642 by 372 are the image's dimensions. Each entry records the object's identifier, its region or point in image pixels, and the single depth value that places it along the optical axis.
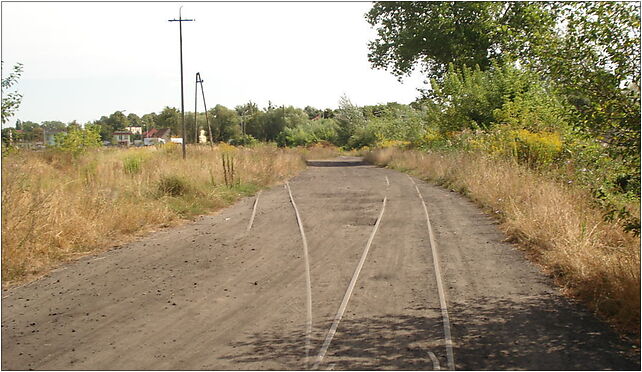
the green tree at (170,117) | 88.38
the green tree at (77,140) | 27.41
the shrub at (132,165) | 20.28
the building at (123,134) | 132.69
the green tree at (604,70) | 6.25
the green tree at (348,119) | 75.81
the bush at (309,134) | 83.75
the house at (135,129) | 179.10
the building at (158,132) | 129.79
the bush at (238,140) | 78.24
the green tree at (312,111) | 158.71
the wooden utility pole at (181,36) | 25.98
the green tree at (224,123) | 94.69
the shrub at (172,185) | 17.45
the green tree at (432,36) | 40.81
